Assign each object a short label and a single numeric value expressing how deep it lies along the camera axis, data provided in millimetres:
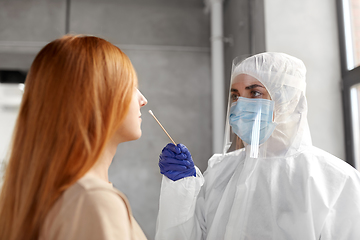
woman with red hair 523
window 1646
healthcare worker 979
